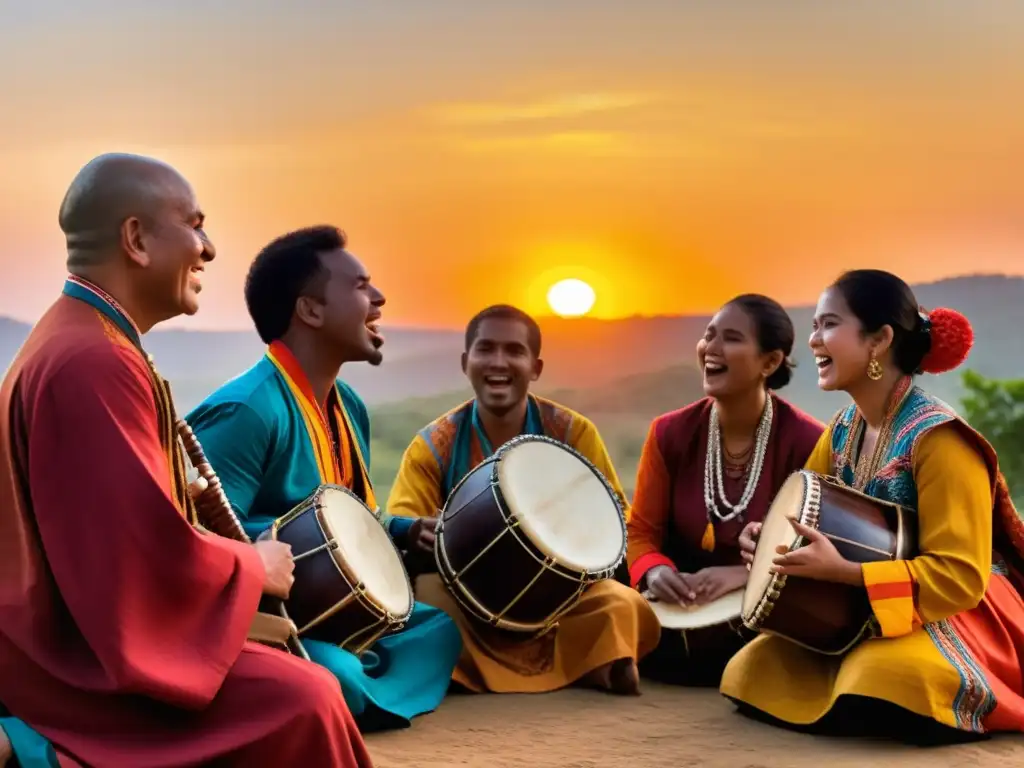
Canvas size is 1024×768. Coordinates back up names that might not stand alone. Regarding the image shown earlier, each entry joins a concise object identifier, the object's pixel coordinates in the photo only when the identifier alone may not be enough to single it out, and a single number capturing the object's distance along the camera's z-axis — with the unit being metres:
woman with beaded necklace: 5.80
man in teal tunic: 4.88
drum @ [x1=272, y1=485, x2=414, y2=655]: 4.57
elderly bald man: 3.18
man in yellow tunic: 5.53
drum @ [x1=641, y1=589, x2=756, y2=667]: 5.57
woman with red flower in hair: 4.57
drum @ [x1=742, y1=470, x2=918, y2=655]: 4.60
